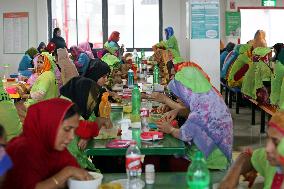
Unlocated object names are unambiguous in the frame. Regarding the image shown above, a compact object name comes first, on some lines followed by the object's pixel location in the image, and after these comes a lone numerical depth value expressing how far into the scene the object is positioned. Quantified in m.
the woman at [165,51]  8.64
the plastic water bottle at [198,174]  2.14
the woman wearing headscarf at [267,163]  2.19
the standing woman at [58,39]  10.89
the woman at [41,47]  10.58
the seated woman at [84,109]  3.38
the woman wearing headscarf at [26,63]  9.60
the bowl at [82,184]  2.31
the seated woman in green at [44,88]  5.13
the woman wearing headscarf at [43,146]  2.22
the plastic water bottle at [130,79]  7.52
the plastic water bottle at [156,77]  7.58
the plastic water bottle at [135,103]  4.63
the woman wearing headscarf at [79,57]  9.00
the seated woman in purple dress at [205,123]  3.54
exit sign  13.28
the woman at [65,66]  7.22
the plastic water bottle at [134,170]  2.48
